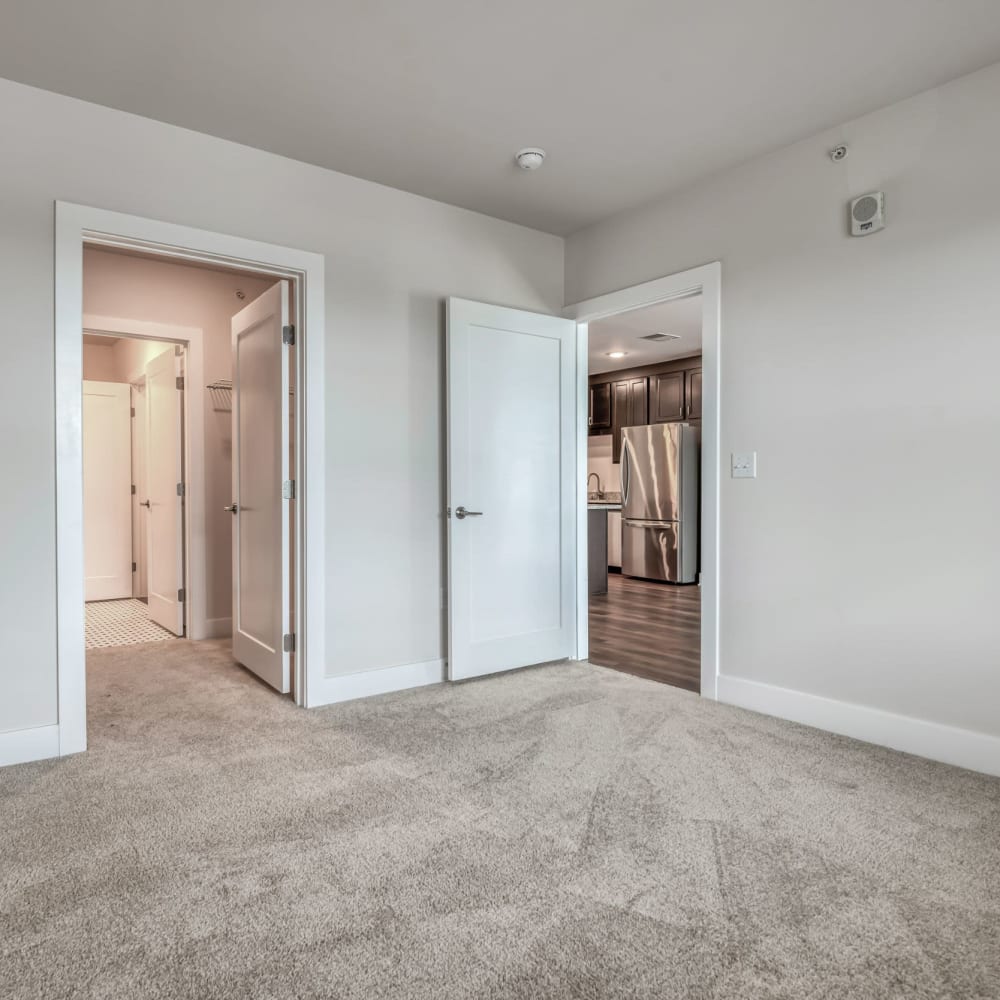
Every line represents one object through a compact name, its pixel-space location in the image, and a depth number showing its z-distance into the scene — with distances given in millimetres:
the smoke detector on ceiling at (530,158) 3139
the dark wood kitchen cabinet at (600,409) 8656
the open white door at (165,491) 4961
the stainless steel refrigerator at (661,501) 7449
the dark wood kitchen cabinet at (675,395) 7660
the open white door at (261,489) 3434
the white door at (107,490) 6621
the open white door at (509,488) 3664
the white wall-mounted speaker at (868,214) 2775
